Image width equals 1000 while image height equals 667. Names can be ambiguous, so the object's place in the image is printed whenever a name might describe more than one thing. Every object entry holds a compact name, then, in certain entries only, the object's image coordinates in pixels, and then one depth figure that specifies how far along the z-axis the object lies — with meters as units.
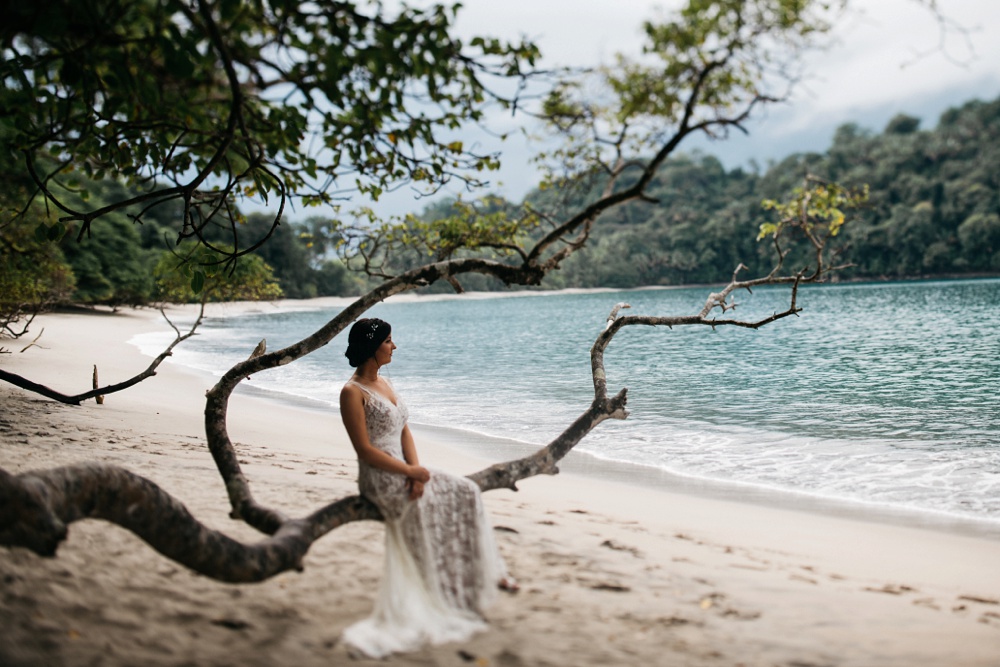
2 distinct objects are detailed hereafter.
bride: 3.80
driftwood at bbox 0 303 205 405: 6.61
